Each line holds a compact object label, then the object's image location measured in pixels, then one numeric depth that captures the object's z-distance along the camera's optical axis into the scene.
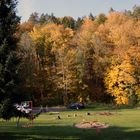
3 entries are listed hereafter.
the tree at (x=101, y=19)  122.60
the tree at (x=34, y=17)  156.75
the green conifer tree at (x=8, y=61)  26.55
